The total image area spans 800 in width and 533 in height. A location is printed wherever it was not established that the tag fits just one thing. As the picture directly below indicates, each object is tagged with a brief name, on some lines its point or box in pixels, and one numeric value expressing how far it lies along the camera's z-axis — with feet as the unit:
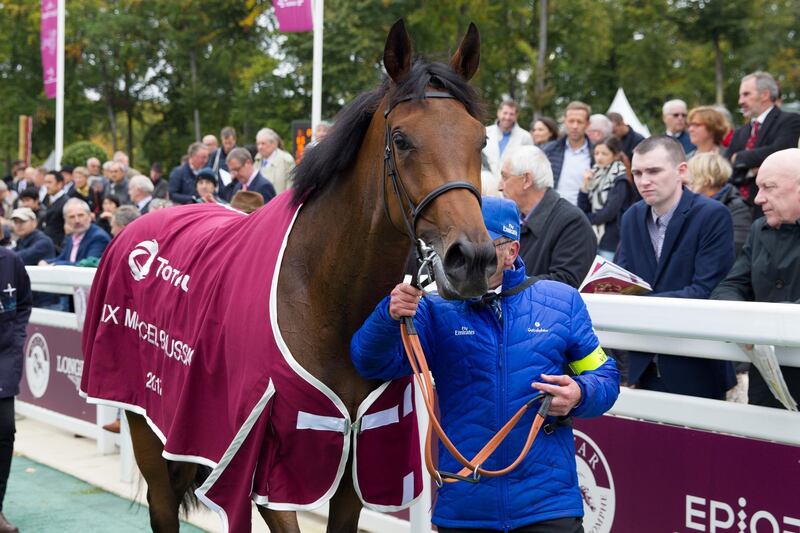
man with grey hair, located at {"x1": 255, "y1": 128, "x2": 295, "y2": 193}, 31.22
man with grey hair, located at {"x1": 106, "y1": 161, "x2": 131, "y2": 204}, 38.47
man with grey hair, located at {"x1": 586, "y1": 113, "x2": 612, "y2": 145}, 26.03
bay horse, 7.84
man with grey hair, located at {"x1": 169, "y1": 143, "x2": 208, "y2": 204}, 35.04
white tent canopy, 37.60
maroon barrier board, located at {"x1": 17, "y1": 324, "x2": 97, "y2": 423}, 23.68
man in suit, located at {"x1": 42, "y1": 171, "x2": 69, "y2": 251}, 37.14
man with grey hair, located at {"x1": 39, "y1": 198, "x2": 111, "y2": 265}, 27.50
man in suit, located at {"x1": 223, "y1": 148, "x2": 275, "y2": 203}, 27.74
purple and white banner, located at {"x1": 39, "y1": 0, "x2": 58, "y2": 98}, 51.94
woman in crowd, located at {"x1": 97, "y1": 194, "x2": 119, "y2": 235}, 32.57
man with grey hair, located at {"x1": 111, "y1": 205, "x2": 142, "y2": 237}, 24.44
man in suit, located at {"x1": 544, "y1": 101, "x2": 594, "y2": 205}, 25.64
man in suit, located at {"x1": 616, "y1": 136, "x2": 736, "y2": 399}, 13.17
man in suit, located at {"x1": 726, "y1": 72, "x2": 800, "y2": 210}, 20.83
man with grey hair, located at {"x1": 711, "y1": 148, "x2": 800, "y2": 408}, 11.69
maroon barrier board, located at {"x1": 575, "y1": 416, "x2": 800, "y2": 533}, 9.66
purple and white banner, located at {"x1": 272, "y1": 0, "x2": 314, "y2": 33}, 34.12
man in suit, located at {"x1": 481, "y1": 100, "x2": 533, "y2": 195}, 27.55
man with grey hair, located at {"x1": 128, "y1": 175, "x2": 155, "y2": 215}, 30.73
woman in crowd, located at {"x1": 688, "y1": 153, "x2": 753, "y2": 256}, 18.13
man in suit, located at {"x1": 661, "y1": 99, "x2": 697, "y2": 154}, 26.14
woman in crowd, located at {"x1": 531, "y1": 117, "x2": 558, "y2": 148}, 28.73
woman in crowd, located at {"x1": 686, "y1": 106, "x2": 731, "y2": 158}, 21.54
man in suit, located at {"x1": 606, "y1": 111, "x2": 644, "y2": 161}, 27.02
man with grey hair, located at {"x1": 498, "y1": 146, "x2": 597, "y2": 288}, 14.33
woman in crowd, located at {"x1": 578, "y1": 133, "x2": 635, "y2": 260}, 22.31
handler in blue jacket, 8.39
